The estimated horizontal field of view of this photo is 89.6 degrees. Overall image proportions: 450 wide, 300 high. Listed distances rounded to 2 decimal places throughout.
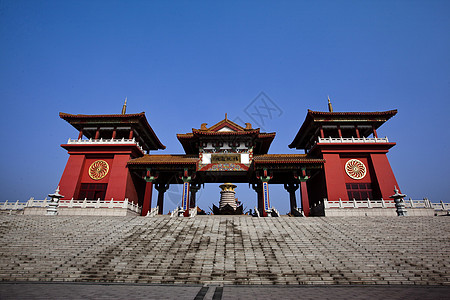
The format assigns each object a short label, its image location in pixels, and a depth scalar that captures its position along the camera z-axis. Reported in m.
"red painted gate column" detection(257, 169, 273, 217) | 17.91
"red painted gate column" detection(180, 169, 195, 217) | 18.17
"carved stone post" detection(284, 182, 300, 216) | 23.08
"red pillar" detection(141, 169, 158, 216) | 18.17
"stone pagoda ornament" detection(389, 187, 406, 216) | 14.91
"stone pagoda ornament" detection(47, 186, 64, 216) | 15.12
